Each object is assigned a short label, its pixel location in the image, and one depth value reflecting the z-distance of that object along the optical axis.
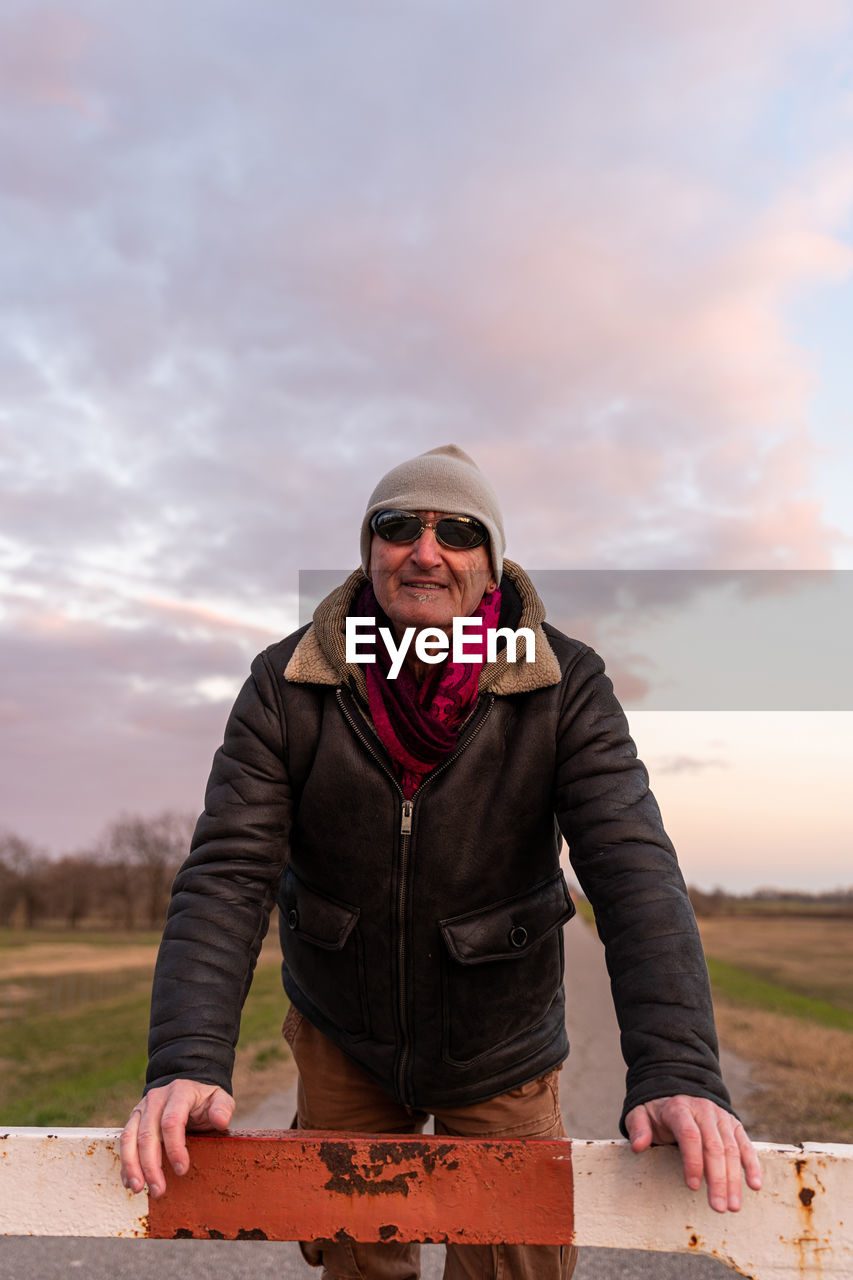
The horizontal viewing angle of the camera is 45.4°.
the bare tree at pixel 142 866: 82.50
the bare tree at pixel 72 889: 84.75
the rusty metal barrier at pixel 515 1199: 1.69
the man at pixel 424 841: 2.57
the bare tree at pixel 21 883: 81.88
